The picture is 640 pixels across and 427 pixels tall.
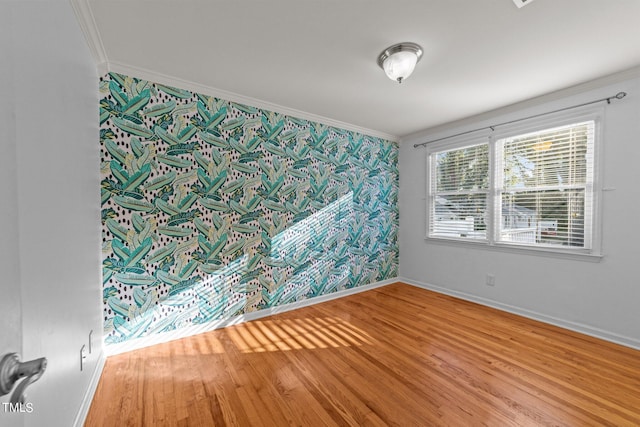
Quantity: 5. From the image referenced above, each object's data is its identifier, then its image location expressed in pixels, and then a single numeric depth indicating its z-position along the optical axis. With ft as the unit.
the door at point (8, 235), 1.65
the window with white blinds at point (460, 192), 11.39
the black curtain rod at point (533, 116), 7.91
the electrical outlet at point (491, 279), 10.85
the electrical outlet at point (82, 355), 5.07
